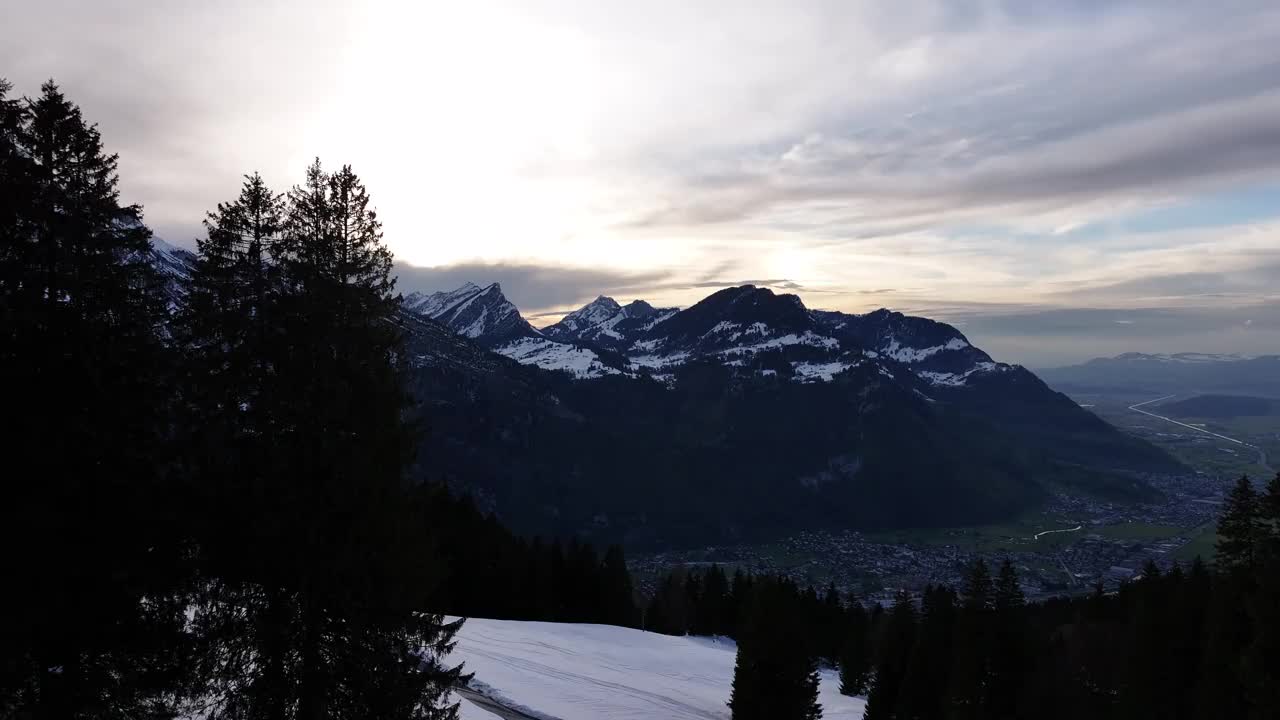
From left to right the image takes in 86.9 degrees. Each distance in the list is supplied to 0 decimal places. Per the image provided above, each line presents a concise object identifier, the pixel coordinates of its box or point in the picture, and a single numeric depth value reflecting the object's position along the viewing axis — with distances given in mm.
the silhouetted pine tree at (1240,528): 31188
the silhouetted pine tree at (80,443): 12078
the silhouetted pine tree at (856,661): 51631
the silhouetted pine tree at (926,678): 42562
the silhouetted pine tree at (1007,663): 35156
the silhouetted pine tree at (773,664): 27859
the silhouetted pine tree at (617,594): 68250
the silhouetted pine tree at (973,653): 35000
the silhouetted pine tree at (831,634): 71075
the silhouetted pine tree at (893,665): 39969
